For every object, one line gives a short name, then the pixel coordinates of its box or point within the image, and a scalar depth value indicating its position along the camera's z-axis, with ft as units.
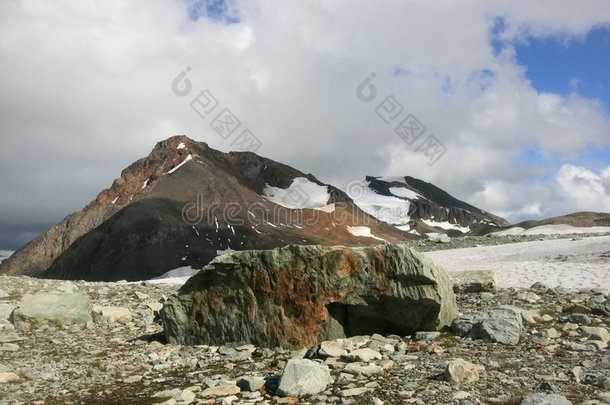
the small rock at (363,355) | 32.17
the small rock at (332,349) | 33.55
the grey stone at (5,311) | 54.19
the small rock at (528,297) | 51.44
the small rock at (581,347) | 33.50
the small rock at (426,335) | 38.37
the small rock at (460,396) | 24.70
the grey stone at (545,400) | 22.84
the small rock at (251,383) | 28.94
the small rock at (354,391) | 26.18
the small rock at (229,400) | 26.63
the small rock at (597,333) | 36.03
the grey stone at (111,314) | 54.70
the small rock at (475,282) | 59.67
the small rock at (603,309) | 43.96
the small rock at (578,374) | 27.03
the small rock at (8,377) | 33.57
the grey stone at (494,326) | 36.09
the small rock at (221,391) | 28.30
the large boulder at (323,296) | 39.50
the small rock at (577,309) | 44.96
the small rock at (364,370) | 29.53
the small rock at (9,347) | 42.57
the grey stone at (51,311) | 51.21
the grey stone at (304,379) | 27.14
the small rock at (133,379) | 33.12
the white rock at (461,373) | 27.17
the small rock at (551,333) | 37.49
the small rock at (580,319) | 40.93
